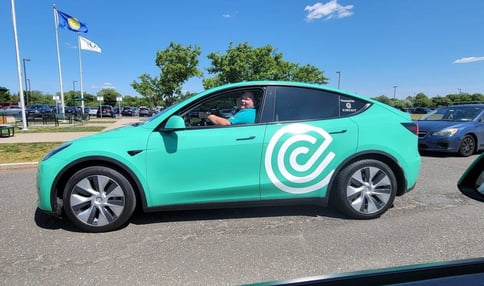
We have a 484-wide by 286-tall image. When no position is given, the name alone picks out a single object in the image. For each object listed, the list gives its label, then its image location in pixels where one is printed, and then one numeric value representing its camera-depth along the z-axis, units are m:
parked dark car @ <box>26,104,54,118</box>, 26.29
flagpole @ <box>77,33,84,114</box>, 25.68
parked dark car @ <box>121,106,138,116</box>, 45.34
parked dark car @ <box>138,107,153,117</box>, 45.31
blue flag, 21.95
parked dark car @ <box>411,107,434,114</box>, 51.34
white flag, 24.72
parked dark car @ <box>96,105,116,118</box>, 38.59
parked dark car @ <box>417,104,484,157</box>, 7.93
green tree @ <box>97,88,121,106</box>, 89.75
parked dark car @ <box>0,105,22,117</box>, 25.55
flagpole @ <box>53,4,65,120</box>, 22.17
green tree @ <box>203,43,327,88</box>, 27.91
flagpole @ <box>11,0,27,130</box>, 14.85
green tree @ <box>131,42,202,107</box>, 23.56
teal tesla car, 3.25
